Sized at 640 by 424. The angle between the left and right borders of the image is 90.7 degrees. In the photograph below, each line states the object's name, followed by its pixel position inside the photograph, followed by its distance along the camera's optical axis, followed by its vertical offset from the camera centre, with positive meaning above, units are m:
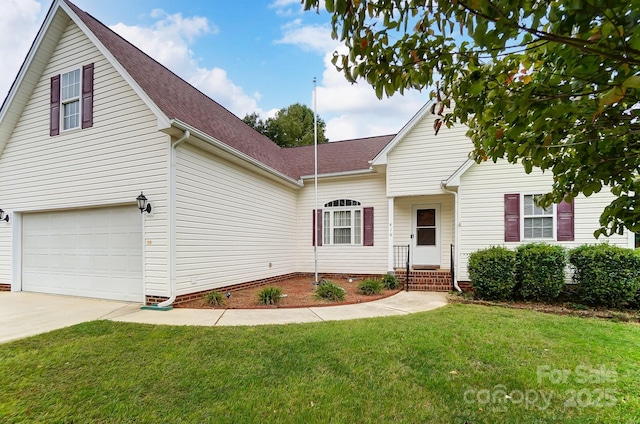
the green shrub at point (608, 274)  6.74 -1.22
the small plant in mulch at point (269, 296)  7.15 -1.78
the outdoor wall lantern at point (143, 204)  7.01 +0.33
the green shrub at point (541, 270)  7.21 -1.21
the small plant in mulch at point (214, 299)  6.97 -1.79
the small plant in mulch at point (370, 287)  8.31 -1.83
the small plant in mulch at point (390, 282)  9.27 -1.90
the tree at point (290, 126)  27.70 +8.32
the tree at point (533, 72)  1.31 +0.78
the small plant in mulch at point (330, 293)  7.51 -1.78
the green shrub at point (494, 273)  7.46 -1.32
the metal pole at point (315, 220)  9.70 -0.06
